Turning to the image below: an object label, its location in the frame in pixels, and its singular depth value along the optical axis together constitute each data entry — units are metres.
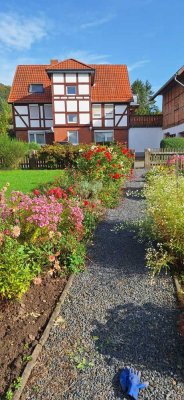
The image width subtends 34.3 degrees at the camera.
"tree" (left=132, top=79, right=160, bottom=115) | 56.18
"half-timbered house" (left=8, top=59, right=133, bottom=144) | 23.69
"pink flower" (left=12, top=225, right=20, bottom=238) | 2.60
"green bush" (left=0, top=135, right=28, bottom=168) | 15.49
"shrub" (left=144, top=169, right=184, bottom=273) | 3.41
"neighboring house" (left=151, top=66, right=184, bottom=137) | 19.12
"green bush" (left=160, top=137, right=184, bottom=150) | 16.05
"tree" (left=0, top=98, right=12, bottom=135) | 30.97
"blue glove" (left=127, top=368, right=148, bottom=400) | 1.91
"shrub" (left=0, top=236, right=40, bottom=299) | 2.53
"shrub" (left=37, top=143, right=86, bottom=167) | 14.73
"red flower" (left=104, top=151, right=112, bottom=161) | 7.50
